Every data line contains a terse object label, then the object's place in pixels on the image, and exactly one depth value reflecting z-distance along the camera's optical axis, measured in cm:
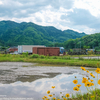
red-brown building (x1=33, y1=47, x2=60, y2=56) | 3916
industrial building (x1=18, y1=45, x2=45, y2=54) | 4706
